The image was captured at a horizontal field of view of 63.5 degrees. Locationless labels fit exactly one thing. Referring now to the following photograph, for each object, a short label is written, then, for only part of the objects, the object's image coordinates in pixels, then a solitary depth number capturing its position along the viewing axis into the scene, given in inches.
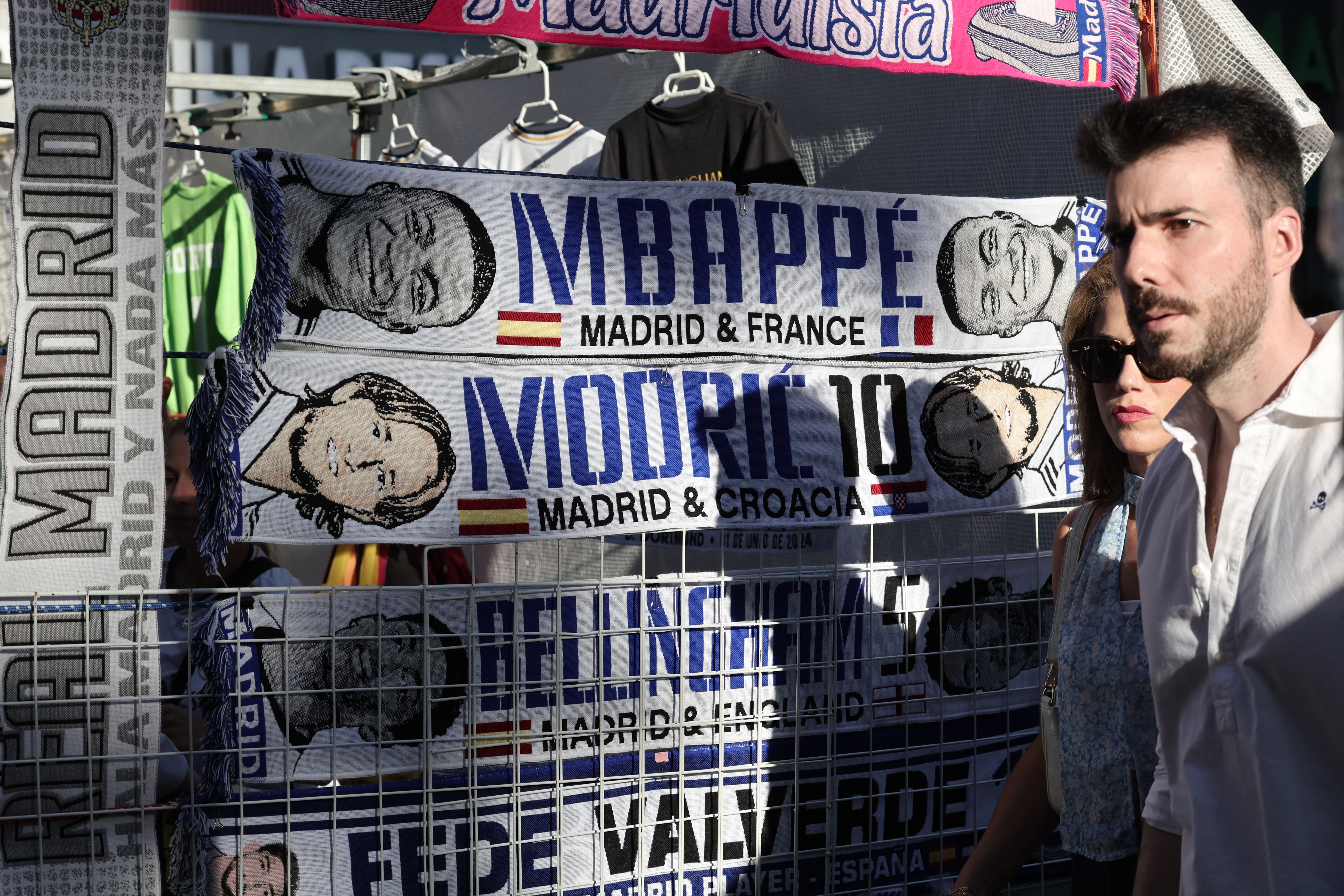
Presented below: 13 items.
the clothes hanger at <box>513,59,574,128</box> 136.3
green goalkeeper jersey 171.8
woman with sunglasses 64.7
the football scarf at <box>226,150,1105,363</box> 76.0
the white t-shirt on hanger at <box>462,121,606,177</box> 137.7
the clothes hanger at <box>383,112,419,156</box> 156.3
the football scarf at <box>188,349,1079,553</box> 74.2
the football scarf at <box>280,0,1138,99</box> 82.7
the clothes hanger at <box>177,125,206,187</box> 181.5
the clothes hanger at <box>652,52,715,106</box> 123.6
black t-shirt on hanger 120.1
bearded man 46.3
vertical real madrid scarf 67.8
